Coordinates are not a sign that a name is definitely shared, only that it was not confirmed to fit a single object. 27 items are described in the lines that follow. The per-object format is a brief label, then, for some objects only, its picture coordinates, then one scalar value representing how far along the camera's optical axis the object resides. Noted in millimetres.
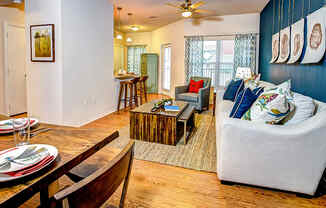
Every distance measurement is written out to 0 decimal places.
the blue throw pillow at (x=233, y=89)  4023
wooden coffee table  3065
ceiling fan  5943
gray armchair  5062
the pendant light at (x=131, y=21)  6395
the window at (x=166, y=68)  8414
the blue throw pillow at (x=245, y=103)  2295
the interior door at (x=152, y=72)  8797
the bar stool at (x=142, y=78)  5521
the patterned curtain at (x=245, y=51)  5986
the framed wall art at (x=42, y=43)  3670
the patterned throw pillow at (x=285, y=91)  2033
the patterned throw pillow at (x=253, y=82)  3923
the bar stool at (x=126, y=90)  5191
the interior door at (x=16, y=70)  4664
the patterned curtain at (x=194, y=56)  6551
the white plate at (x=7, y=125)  1327
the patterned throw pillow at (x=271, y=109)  1901
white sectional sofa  1757
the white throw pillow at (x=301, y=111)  1953
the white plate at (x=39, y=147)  979
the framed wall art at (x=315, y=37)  2314
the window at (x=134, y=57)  9664
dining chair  644
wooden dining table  755
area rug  2578
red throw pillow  5500
